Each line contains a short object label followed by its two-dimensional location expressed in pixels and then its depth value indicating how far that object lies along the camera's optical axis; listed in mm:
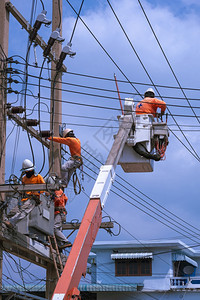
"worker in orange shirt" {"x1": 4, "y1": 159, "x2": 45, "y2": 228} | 14312
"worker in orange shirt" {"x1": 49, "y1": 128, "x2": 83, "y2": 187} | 16062
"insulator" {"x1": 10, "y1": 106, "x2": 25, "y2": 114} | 15059
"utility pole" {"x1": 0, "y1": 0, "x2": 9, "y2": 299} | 14633
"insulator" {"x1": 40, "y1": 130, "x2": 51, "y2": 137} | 15359
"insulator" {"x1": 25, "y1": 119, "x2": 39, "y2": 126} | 15625
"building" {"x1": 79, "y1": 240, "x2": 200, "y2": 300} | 35469
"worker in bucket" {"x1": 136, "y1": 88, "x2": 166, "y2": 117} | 17219
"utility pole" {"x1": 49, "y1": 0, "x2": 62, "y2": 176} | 17031
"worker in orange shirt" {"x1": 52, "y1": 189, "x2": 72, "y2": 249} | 16438
